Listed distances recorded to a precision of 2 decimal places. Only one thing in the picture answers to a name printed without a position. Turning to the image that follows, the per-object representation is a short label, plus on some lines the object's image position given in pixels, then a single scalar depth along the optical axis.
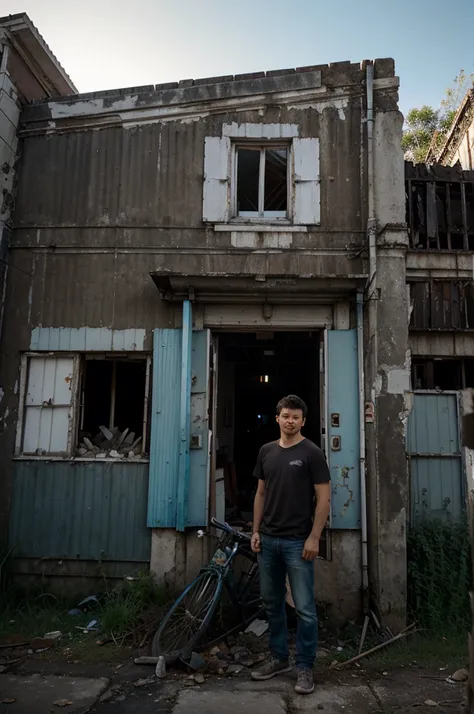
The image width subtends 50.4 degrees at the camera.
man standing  4.15
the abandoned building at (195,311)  6.06
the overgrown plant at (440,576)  5.44
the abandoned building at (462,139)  10.34
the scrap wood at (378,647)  4.74
